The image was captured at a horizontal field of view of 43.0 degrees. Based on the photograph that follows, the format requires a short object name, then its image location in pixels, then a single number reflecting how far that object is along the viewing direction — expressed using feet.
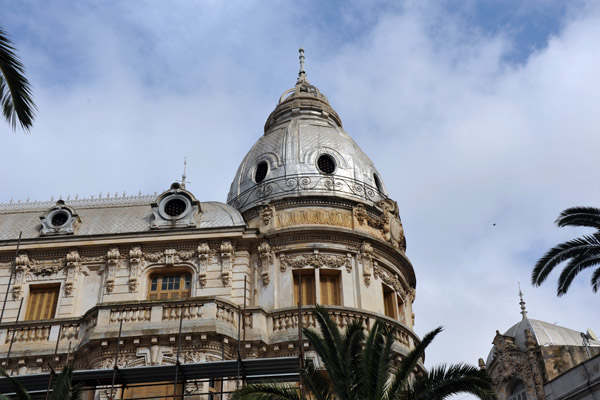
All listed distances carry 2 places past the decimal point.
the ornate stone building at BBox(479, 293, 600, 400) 123.03
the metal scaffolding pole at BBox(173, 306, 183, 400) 70.95
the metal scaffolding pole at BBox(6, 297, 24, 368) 82.01
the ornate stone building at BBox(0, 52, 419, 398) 86.22
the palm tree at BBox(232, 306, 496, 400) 64.23
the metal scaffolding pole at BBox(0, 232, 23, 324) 96.69
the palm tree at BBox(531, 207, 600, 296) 79.25
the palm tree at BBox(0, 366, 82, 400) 63.52
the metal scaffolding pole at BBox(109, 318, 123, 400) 70.67
